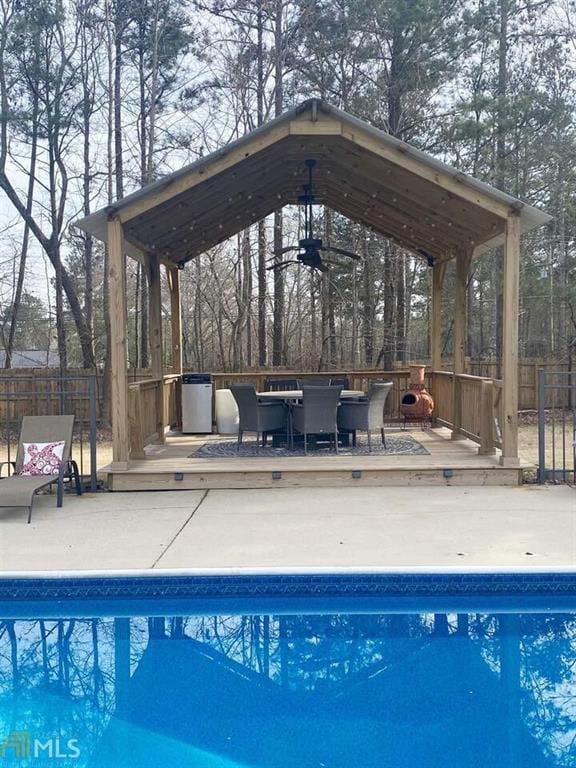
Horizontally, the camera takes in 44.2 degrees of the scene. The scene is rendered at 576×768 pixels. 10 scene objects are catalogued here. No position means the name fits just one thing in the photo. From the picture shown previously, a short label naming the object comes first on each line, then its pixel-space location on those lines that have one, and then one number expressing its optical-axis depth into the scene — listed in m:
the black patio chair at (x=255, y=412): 8.00
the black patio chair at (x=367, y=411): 8.09
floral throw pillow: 6.66
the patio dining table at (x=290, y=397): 8.33
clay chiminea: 10.30
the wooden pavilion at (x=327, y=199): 6.94
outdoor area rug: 8.14
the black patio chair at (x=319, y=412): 7.70
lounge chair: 6.15
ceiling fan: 8.38
